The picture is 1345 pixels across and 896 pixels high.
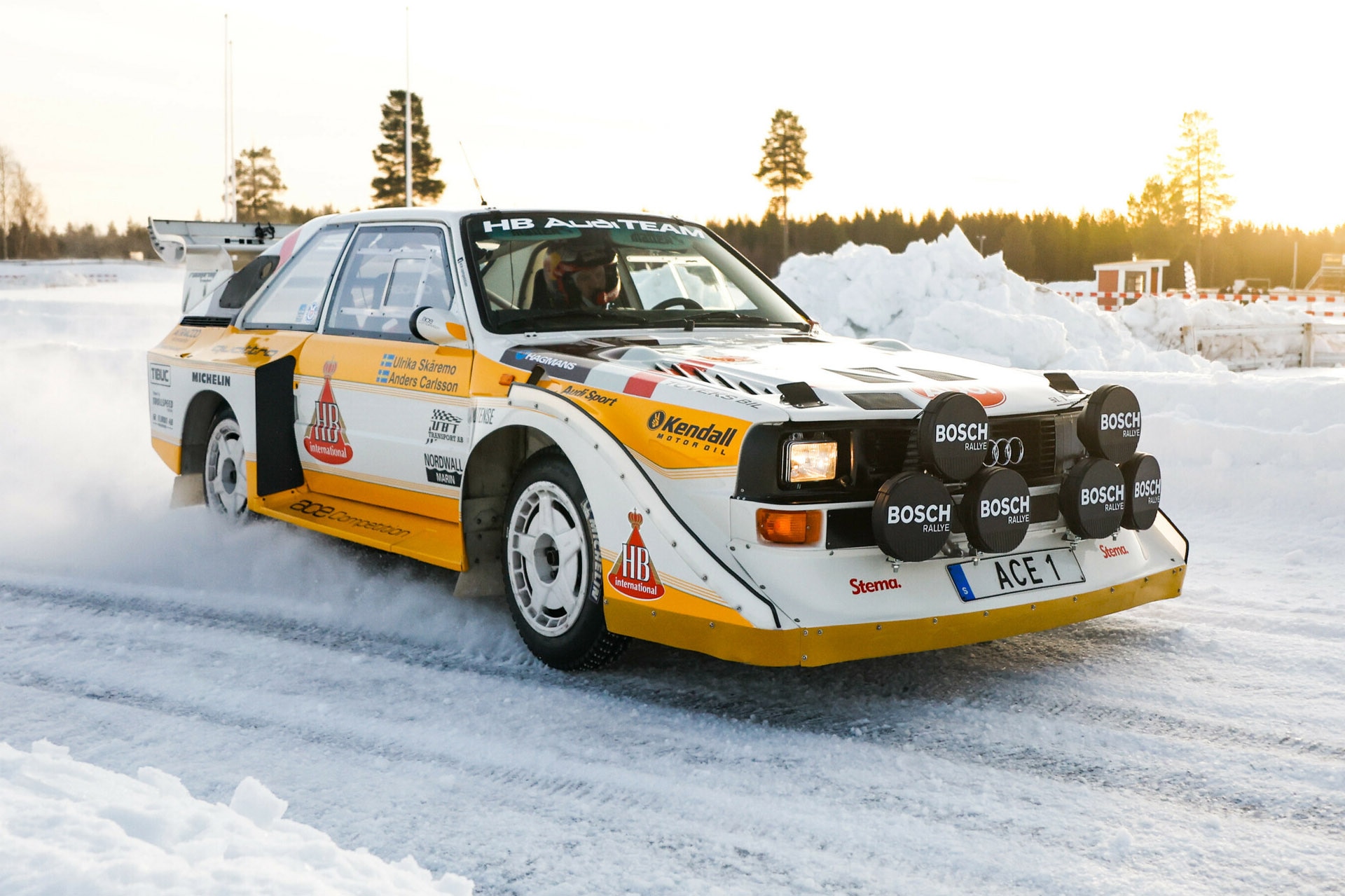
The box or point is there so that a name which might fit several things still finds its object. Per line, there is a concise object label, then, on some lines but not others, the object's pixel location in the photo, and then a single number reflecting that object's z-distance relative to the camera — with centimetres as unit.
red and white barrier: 2634
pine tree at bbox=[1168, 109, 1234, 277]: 8312
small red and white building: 3416
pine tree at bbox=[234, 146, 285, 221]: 7531
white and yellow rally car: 358
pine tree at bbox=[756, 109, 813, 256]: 7638
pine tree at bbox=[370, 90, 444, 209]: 5709
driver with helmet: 491
